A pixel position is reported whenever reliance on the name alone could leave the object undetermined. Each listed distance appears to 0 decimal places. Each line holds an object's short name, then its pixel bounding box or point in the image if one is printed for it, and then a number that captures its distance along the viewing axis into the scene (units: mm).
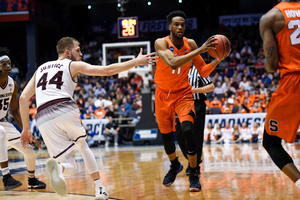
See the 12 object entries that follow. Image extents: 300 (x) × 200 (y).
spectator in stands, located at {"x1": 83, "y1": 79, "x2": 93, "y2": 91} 18380
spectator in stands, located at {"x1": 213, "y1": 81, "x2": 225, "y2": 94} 16006
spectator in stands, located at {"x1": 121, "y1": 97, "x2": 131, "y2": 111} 15180
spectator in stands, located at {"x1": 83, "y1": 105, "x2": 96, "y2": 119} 14347
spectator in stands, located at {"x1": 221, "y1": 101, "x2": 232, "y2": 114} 13562
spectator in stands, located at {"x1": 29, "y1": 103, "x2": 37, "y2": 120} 14672
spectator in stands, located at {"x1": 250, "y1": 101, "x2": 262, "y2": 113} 13234
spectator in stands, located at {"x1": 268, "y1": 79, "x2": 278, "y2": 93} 15409
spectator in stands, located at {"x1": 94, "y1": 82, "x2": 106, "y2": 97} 17359
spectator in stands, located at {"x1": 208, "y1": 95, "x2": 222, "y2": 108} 14125
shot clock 13844
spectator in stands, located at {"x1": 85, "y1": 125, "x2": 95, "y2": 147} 13603
